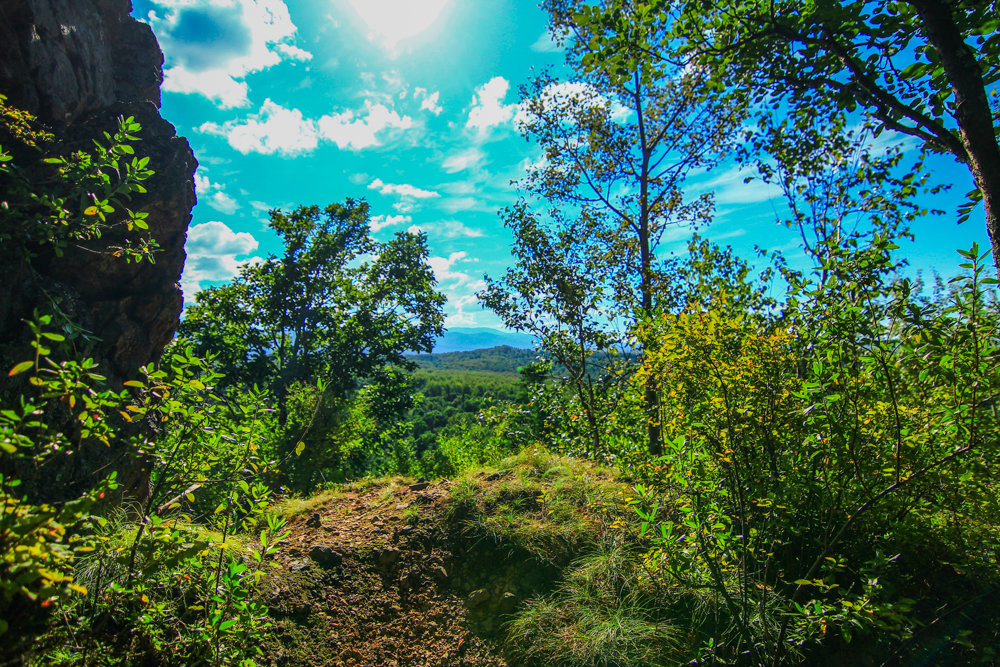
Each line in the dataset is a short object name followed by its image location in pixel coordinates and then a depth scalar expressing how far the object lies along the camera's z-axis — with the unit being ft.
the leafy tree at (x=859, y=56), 7.24
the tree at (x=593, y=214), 24.04
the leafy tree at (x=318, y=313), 54.80
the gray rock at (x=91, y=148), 20.93
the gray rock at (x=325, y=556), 12.60
